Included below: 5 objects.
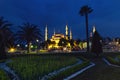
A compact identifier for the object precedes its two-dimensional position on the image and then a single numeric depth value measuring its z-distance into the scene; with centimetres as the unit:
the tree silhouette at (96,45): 2114
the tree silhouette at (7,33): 2436
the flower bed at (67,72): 708
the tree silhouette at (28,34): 2933
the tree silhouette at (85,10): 2933
